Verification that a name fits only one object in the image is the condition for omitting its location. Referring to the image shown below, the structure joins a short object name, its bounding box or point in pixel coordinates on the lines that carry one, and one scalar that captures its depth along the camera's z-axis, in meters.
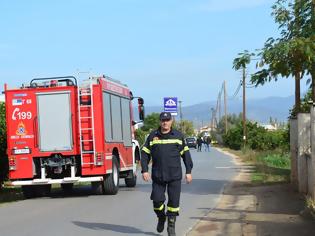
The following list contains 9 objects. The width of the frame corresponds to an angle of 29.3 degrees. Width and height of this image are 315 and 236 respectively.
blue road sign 30.94
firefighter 9.03
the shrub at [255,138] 59.66
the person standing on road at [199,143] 64.06
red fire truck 15.82
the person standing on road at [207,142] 65.06
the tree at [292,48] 13.32
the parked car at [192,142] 78.25
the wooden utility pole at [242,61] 14.03
